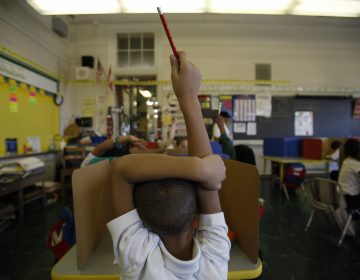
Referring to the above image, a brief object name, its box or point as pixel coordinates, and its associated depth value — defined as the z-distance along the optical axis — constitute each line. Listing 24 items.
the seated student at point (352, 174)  2.10
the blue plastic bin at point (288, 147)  4.03
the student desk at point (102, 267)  0.64
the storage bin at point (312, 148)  3.67
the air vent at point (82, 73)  4.53
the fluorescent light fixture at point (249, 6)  2.88
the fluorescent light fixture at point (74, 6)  2.90
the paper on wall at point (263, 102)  4.86
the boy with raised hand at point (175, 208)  0.45
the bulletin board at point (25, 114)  3.02
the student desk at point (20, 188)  2.51
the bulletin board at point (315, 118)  4.92
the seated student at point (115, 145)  1.27
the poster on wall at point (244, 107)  4.84
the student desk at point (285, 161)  3.50
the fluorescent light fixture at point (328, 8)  2.94
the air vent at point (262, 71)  4.94
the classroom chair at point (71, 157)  3.70
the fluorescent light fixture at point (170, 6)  2.88
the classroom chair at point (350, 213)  2.12
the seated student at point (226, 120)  2.86
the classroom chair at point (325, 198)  2.13
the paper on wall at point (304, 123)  4.95
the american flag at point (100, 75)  4.59
